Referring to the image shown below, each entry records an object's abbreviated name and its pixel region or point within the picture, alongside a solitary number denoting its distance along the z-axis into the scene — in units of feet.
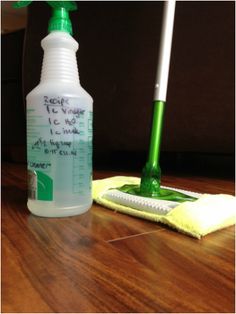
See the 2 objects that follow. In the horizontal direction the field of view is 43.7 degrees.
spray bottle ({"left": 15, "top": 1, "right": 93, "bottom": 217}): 1.12
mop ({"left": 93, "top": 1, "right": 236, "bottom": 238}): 1.05
